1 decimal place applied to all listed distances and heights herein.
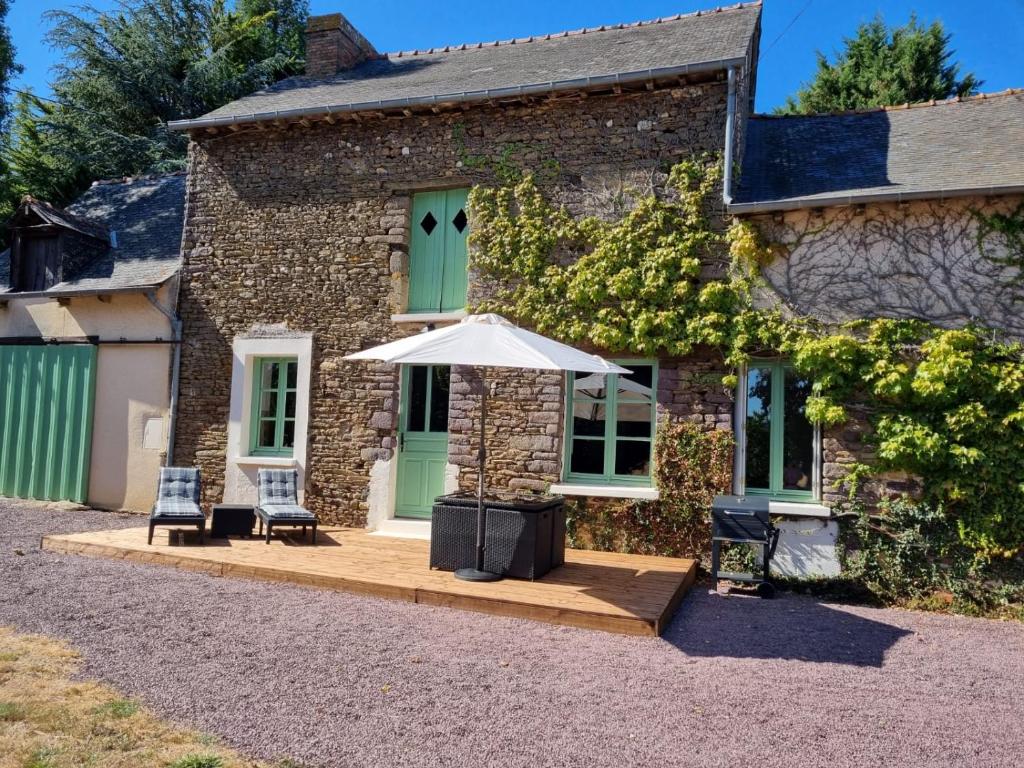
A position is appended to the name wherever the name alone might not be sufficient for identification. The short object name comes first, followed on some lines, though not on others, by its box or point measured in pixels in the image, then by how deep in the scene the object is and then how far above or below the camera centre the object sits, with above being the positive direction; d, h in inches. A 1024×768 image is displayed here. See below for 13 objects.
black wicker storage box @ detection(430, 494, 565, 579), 236.1 -31.9
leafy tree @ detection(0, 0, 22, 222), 577.0 +270.7
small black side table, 300.0 -39.0
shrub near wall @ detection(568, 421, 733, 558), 281.1 -23.2
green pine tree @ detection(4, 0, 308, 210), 677.9 +324.1
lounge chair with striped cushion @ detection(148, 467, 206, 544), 283.3 -31.8
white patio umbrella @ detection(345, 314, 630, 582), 208.1 +24.5
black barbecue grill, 244.5 -26.9
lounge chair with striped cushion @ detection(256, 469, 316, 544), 291.6 -31.7
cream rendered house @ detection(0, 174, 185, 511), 380.2 +32.2
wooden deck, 209.0 -46.0
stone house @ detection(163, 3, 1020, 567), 292.2 +79.8
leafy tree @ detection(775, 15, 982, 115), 669.9 +353.3
